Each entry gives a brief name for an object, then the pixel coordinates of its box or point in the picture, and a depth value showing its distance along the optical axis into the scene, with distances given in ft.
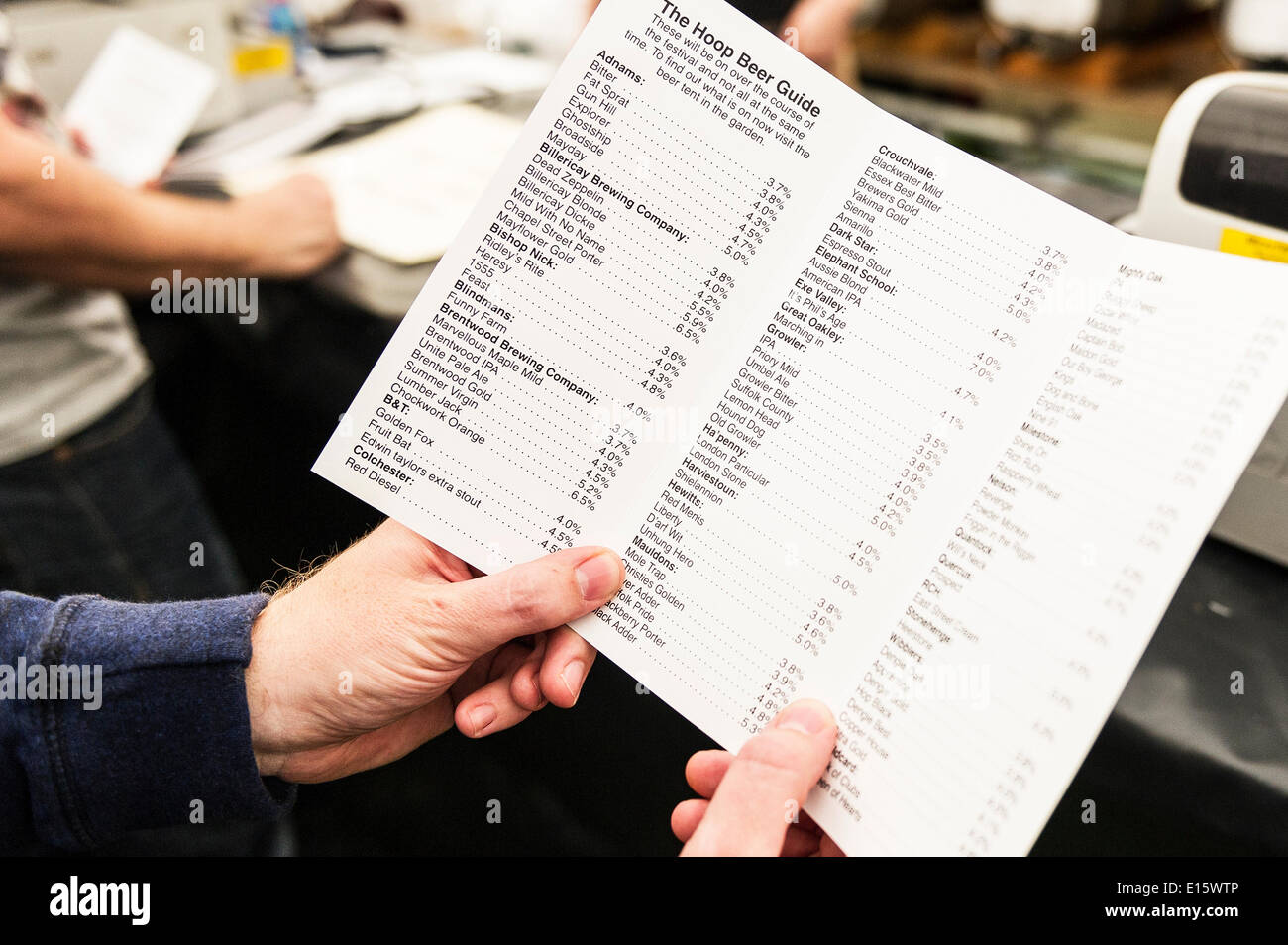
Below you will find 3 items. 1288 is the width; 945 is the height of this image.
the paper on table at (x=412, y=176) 4.13
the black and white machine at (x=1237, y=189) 2.25
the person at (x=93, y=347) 3.41
